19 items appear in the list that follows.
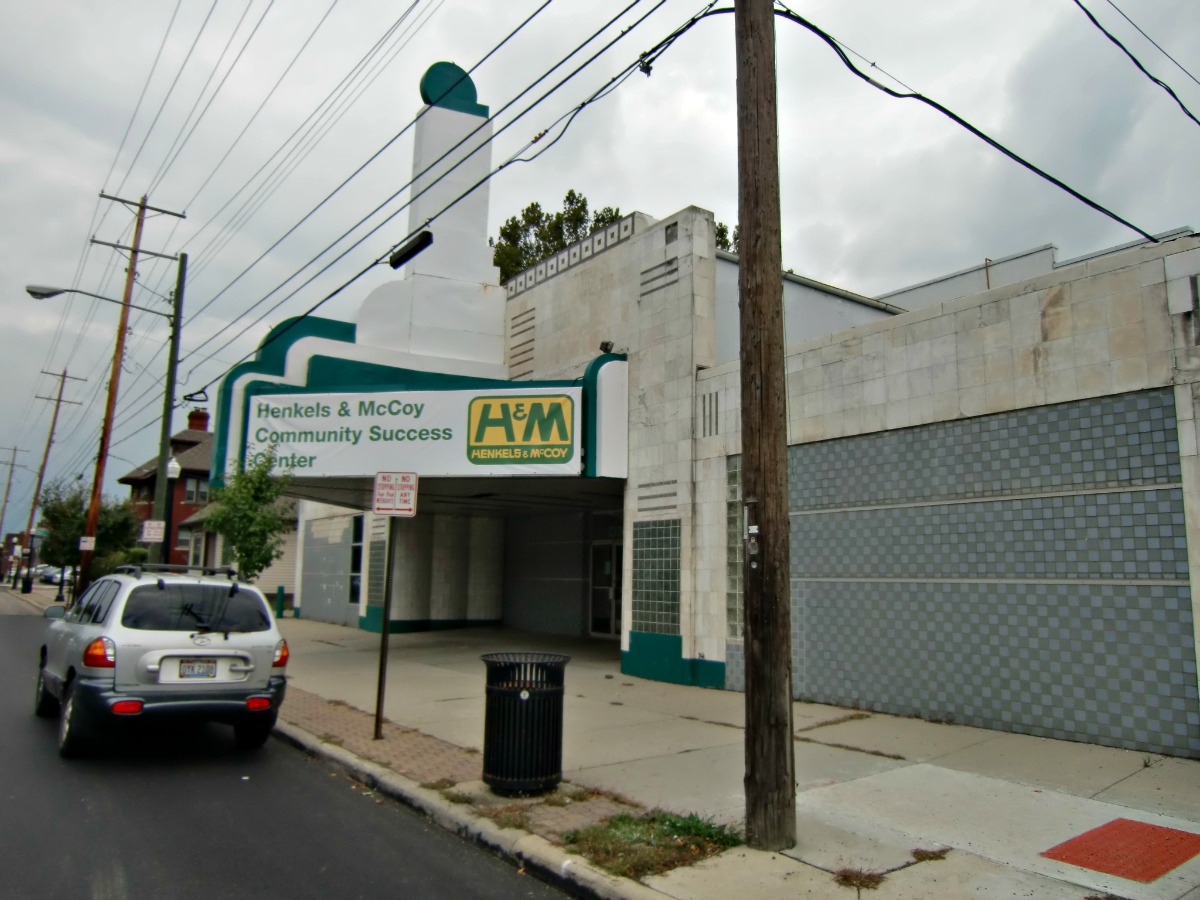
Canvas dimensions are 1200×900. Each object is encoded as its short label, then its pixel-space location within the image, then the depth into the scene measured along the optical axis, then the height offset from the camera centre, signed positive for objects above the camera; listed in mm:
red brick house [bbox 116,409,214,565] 51062 +5250
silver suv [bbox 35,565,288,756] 7824 -819
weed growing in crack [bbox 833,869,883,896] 4996 -1731
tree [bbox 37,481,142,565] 39844 +1931
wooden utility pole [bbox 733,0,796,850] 5633 +839
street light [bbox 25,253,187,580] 20516 +4962
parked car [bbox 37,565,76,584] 66944 -721
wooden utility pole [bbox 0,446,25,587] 73012 +6166
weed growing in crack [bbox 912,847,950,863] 5445 -1718
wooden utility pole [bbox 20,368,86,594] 48438 +6405
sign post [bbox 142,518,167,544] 20953 +873
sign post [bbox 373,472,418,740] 9469 +785
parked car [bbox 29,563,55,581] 73312 -350
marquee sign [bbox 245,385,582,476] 14234 +2319
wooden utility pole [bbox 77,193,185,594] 25141 +6565
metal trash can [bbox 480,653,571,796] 6855 -1192
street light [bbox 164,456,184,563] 21484 +933
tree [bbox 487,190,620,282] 35156 +13657
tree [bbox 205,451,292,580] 14633 +898
